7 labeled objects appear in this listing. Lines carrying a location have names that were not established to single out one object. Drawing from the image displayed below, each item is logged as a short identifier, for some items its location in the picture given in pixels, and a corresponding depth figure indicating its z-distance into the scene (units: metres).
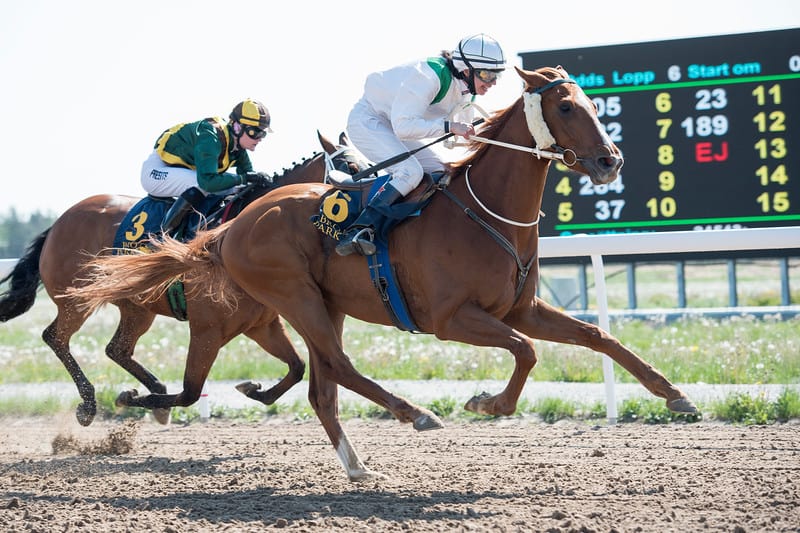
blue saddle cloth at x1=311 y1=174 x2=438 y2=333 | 10.02
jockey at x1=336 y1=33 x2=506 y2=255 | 9.97
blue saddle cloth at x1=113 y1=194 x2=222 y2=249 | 13.02
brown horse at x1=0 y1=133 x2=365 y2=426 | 12.29
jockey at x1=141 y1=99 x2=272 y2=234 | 12.91
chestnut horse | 9.42
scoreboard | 17.08
